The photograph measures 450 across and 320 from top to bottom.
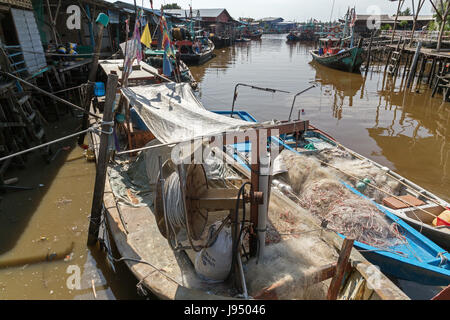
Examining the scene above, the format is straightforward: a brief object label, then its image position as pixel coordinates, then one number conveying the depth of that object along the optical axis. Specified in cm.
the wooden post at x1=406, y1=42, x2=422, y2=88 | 2009
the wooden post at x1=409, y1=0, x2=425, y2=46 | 2064
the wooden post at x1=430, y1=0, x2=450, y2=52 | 1763
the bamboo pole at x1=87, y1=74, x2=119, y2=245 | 511
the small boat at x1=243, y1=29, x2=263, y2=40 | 6950
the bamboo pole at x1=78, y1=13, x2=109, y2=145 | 605
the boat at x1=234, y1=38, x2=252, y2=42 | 5975
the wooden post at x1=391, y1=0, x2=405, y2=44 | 2375
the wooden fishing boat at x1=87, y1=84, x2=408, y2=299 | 375
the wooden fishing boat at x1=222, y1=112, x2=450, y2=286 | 515
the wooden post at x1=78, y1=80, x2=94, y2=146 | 939
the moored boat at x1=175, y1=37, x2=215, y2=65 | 3094
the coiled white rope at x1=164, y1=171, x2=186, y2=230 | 390
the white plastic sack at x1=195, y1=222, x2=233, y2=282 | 402
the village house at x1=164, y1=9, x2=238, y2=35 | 5400
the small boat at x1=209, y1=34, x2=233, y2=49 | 4769
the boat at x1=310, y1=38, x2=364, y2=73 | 2655
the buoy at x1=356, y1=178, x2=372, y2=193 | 717
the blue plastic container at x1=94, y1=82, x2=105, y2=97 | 1222
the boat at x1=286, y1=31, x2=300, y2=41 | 6562
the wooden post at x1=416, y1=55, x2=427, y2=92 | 2062
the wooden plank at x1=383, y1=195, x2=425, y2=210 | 658
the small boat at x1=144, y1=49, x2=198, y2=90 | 1778
